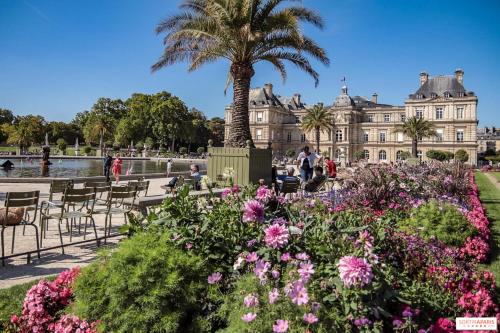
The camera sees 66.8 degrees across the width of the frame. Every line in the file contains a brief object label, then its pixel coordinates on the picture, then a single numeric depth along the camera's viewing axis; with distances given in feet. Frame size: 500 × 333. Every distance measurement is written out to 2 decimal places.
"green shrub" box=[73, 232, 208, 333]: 9.01
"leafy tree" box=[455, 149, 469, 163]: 171.02
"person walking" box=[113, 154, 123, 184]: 56.34
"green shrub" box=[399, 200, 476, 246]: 19.11
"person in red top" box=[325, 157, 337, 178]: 54.27
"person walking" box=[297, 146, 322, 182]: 47.83
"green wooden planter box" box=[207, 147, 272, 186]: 43.96
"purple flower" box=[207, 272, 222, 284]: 9.46
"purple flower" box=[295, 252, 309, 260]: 9.10
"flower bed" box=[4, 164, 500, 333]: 8.16
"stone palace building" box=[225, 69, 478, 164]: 205.57
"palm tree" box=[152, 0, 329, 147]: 42.88
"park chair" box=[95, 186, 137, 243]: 22.51
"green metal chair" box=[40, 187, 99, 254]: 20.61
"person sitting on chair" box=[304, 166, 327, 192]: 36.38
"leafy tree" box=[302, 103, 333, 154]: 187.01
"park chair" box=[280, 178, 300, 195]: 32.30
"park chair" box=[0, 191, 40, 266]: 17.72
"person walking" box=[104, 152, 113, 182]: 55.57
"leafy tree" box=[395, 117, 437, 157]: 163.63
